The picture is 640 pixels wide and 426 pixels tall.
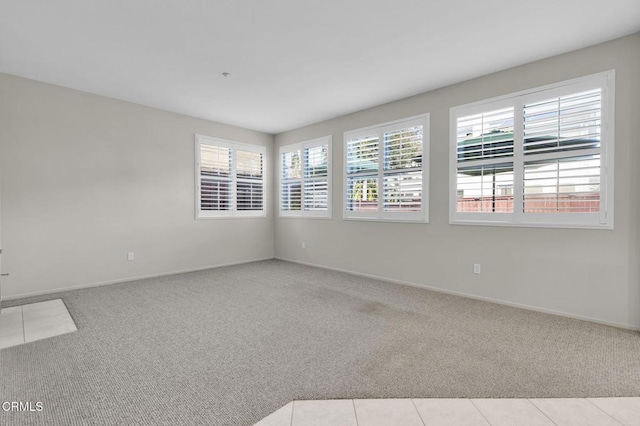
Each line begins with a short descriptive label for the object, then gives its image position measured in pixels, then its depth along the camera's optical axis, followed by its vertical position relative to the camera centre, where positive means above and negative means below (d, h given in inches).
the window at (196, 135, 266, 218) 218.5 +24.7
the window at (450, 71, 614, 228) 118.1 +23.2
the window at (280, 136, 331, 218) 223.8 +25.0
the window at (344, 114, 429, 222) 170.7 +24.2
